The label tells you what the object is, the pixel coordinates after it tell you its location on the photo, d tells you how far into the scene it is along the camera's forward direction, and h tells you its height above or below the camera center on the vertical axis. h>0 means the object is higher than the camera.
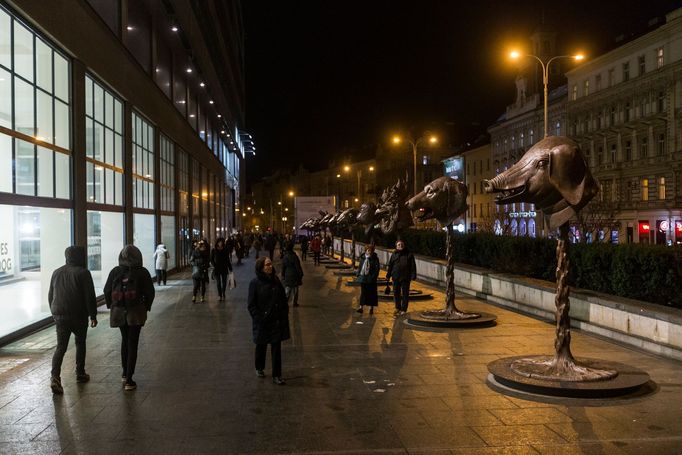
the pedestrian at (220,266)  19.55 -0.81
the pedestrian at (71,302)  8.84 -0.80
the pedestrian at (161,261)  23.86 -0.81
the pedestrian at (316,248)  37.69 -0.62
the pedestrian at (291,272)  17.23 -0.87
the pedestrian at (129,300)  8.88 -0.79
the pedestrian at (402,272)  15.71 -0.83
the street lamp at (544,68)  22.80 +5.90
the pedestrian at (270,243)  34.89 -0.30
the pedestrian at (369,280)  15.54 -0.98
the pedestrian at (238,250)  40.12 -0.71
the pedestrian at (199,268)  19.41 -0.85
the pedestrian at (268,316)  9.02 -1.03
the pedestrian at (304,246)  43.94 -0.58
